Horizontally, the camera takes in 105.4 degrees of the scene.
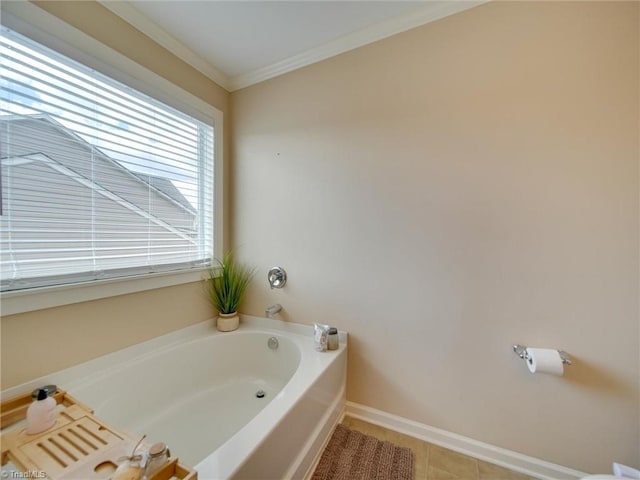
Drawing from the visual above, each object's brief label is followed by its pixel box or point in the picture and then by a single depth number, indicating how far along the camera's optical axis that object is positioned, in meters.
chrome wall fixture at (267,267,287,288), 1.87
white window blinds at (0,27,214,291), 1.02
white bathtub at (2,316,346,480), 0.98
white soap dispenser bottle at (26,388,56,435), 0.87
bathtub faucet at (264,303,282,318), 1.83
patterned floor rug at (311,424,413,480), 1.22
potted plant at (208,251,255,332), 1.90
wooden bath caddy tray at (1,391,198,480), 0.73
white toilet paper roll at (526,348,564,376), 1.11
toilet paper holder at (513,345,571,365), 1.15
